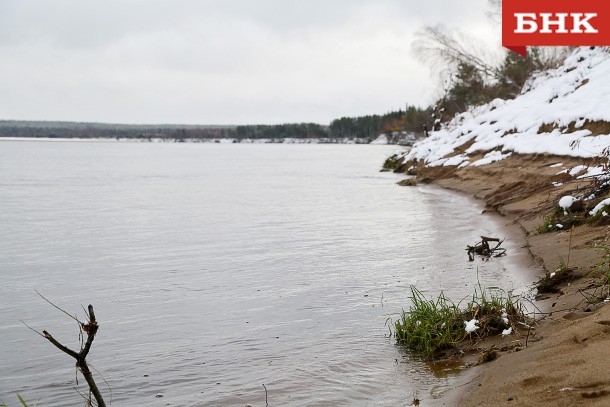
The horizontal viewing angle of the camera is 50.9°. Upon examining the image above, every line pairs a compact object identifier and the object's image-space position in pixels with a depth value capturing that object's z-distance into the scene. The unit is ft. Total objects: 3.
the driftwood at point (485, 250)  34.86
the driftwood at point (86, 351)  8.86
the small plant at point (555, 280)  24.45
